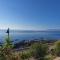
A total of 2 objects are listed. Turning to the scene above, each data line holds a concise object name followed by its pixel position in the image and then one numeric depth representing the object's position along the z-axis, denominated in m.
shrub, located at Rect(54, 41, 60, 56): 4.49
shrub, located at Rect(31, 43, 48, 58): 3.93
